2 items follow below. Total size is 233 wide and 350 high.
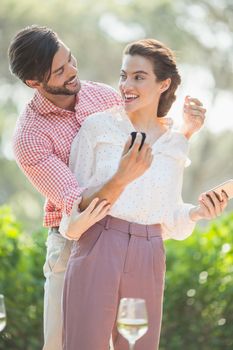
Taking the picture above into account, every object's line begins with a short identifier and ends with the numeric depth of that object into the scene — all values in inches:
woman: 173.6
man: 182.4
